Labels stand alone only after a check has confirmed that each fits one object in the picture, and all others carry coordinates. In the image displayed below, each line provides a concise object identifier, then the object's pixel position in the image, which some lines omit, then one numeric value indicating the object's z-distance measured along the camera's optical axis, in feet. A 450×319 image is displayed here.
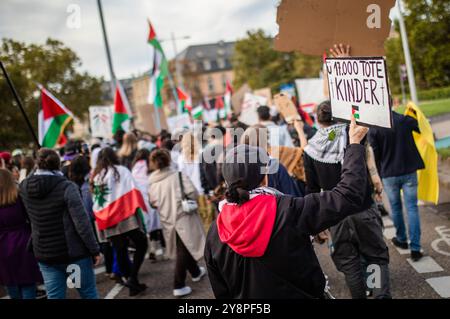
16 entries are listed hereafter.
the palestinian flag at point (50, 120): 23.22
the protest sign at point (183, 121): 43.50
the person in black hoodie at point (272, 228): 6.95
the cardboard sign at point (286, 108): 20.27
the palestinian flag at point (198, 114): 55.90
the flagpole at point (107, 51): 44.55
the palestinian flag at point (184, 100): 45.63
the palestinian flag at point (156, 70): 40.53
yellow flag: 17.22
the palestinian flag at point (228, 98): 51.88
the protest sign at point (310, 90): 41.09
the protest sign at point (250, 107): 37.50
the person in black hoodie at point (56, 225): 13.38
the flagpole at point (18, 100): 16.51
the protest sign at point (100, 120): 34.65
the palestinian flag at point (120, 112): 30.68
